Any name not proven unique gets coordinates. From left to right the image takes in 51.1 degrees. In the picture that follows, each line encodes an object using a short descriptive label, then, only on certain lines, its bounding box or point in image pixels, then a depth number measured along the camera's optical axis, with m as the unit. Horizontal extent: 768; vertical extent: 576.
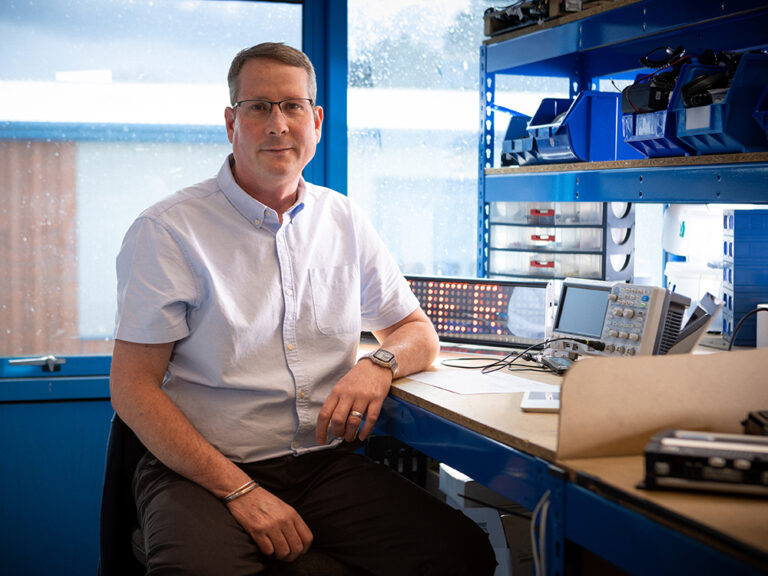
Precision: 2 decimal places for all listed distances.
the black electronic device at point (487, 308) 2.32
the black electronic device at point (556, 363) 2.00
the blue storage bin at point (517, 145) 2.72
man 1.66
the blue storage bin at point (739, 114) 1.82
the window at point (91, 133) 2.71
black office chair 1.79
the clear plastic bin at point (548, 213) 2.75
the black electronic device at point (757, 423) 1.28
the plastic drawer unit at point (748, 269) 2.18
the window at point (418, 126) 3.30
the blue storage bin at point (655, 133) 2.01
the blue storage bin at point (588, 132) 2.46
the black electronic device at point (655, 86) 2.04
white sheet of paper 1.82
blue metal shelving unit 1.95
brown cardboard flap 1.29
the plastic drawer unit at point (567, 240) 2.74
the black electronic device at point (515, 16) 2.58
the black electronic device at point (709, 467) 1.14
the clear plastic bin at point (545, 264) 2.77
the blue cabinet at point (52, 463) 2.71
